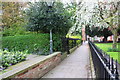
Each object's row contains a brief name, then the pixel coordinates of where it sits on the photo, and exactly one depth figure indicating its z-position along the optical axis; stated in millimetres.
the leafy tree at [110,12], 11306
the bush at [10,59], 4644
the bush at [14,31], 10159
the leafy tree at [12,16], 11016
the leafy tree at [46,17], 7668
